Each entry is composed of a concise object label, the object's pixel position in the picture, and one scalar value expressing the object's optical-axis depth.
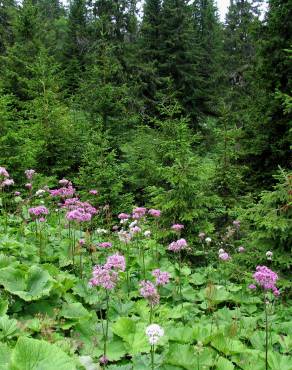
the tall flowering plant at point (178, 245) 4.35
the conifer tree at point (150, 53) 20.05
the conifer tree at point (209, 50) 22.11
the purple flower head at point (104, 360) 3.03
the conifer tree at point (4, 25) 27.14
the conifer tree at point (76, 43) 26.06
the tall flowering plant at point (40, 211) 5.09
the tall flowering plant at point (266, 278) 3.20
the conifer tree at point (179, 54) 21.28
